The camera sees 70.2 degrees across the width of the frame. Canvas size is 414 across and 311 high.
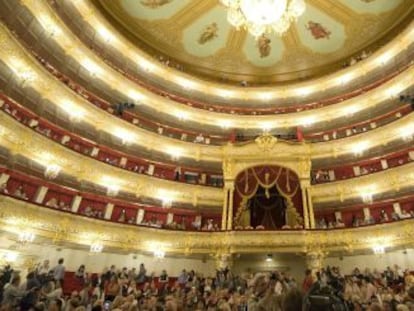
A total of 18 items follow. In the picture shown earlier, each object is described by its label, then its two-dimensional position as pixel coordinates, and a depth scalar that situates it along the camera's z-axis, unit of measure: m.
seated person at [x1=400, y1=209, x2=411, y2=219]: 15.88
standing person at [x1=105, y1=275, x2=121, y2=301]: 9.64
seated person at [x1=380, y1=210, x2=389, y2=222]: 16.88
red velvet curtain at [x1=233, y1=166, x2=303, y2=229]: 18.27
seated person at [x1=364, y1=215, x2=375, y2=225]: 16.72
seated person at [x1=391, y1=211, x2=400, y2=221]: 15.95
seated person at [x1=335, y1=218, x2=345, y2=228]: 16.37
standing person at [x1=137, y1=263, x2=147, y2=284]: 13.77
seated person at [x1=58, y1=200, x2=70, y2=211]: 15.13
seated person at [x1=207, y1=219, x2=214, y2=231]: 18.27
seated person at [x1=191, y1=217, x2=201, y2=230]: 18.56
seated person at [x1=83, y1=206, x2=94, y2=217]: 15.62
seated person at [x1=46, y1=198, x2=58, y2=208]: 14.54
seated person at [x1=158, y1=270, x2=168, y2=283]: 15.53
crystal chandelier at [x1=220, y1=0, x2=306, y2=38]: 12.92
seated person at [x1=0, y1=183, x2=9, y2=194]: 12.20
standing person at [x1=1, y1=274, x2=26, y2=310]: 5.64
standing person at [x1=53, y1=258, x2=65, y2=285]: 11.04
